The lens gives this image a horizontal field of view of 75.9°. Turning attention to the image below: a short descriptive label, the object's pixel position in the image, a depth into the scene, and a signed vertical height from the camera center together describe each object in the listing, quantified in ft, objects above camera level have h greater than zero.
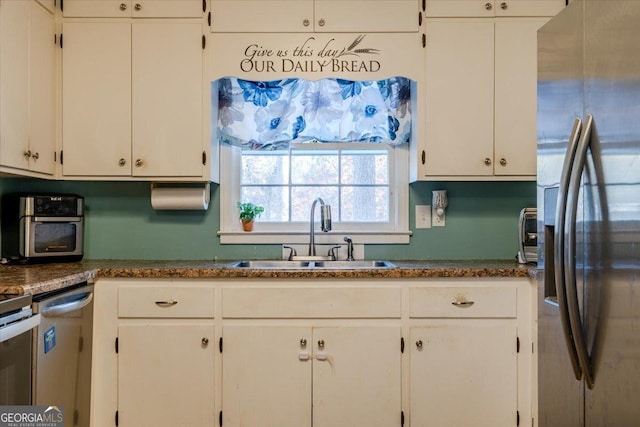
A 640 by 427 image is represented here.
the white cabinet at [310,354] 6.04 -2.03
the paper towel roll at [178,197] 7.48 +0.35
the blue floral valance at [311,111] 7.62 +1.97
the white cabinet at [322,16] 7.00 +3.43
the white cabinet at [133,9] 6.98 +3.53
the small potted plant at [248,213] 7.91 +0.06
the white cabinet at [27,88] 5.94 +1.97
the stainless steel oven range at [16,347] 4.20 -1.41
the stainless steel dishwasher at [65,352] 4.86 -1.75
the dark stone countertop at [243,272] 6.05 -0.82
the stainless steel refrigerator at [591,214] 2.95 +0.03
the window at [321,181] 7.75 +0.72
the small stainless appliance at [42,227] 6.65 -0.20
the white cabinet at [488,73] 6.99 +2.46
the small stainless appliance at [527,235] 6.97 -0.30
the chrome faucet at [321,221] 7.47 -0.08
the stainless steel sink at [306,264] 7.52 -0.87
